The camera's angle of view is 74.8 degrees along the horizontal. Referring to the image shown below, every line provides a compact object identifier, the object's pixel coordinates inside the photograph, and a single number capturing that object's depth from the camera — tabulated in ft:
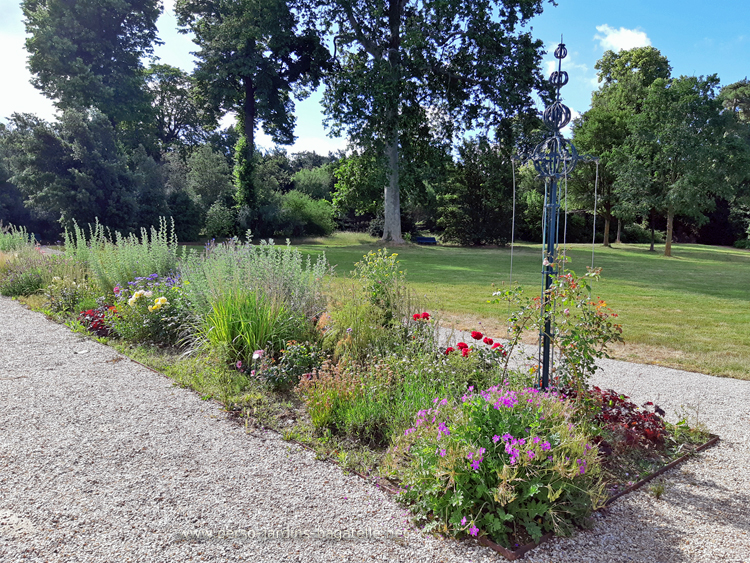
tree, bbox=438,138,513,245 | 72.43
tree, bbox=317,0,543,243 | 60.03
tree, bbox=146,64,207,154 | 108.68
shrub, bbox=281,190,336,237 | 78.89
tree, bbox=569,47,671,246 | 78.43
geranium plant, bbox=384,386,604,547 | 7.16
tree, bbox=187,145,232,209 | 80.12
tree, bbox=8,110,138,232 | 60.70
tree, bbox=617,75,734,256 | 62.54
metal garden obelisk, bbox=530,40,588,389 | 10.43
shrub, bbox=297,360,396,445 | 10.40
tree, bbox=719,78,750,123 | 112.27
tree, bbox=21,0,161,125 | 72.79
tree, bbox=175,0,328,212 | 70.13
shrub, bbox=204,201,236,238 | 72.28
